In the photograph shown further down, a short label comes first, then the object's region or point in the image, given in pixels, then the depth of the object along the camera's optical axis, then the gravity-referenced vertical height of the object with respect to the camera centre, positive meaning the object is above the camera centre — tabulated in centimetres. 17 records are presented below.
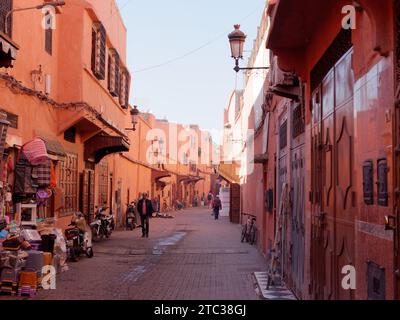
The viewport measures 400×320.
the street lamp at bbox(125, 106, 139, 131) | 2720 +359
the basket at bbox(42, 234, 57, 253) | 1132 -87
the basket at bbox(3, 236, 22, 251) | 916 -72
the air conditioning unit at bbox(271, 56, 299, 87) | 935 +176
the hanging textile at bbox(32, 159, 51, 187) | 1222 +43
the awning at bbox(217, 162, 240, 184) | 3238 +121
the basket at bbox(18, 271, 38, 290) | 913 -124
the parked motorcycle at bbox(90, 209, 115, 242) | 1888 -97
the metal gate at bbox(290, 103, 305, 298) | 891 -7
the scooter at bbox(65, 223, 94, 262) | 1384 -109
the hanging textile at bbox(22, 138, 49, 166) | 1161 +81
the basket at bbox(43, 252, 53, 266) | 1018 -105
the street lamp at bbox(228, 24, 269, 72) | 1345 +330
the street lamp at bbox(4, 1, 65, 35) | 1056 +304
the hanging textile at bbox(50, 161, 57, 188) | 1289 +35
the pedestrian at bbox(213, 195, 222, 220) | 3841 -73
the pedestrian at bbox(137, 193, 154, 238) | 2184 -59
